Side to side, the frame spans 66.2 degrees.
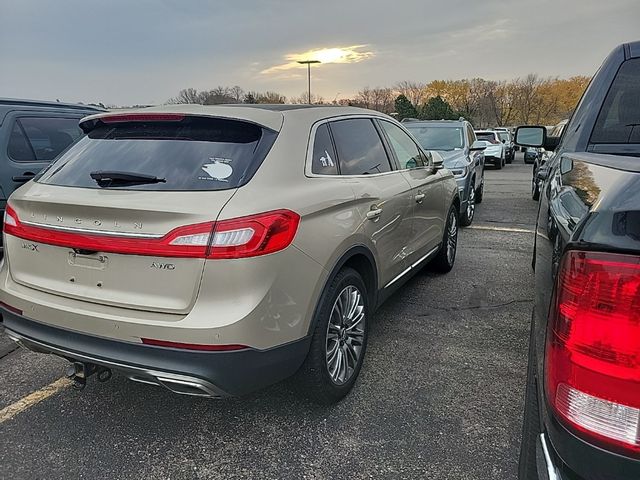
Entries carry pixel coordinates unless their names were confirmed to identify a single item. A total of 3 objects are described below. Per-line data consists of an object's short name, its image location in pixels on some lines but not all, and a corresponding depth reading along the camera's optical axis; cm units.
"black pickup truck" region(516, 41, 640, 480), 111
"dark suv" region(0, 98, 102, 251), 479
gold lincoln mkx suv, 216
